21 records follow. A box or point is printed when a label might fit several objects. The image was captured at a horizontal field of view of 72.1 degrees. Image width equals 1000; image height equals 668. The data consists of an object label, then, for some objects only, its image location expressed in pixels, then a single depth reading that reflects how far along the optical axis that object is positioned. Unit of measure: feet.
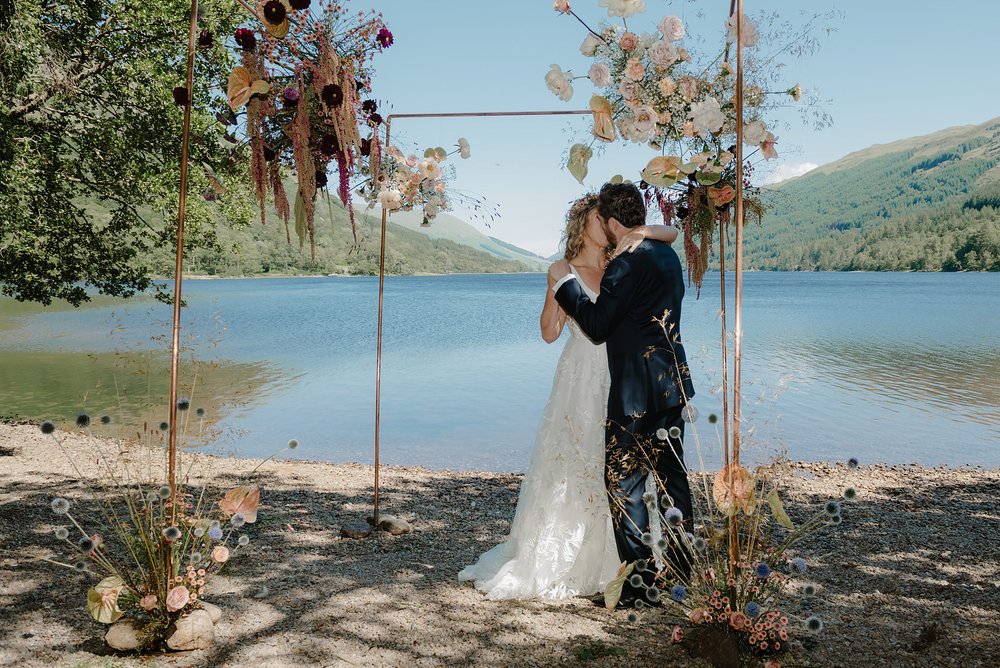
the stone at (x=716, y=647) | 9.50
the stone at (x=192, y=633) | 10.00
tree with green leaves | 22.86
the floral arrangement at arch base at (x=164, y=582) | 9.83
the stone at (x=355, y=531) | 16.79
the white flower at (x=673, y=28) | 10.96
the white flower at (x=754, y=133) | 10.61
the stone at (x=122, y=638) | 9.89
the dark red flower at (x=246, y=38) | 10.90
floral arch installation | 9.01
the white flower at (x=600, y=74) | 11.57
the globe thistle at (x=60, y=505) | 9.44
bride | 12.34
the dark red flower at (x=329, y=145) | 12.60
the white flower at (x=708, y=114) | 10.43
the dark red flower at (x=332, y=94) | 11.68
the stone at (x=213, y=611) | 10.71
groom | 11.34
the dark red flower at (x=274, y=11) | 10.83
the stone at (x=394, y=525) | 17.20
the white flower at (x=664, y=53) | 10.80
